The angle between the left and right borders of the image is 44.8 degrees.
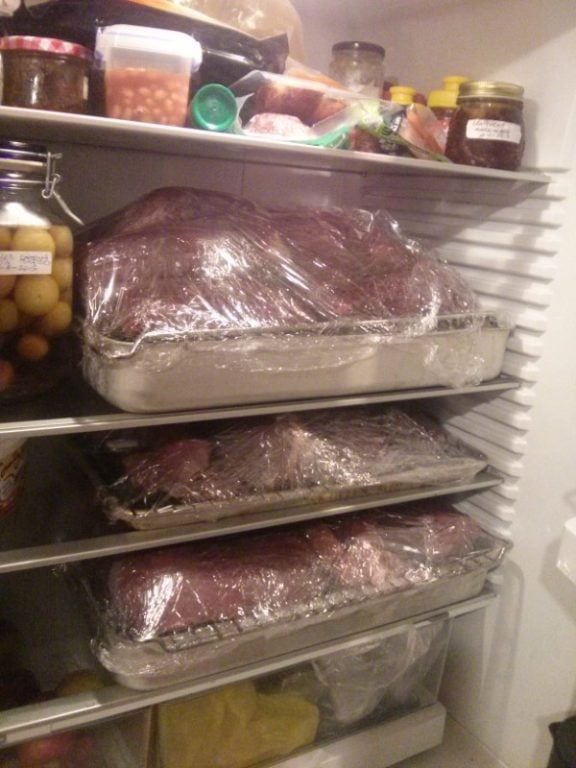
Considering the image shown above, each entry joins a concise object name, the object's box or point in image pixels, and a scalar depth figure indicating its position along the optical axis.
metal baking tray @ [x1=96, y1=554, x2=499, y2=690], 0.91
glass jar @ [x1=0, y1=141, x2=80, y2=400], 0.79
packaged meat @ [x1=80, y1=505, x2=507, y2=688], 0.93
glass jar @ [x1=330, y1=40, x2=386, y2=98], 1.14
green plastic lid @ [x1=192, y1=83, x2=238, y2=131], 0.88
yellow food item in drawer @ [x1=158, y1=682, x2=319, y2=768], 1.04
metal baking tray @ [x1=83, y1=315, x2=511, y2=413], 0.84
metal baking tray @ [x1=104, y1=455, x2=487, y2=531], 0.93
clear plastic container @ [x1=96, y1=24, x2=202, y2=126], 0.82
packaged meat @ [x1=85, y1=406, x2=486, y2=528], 0.96
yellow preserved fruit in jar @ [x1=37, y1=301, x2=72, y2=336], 0.85
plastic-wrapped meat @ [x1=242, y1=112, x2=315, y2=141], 0.94
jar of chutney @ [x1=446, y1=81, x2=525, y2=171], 1.06
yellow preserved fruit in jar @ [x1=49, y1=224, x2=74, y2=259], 0.83
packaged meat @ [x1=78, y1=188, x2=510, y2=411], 0.86
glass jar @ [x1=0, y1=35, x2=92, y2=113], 0.78
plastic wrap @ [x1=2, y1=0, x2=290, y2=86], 0.85
